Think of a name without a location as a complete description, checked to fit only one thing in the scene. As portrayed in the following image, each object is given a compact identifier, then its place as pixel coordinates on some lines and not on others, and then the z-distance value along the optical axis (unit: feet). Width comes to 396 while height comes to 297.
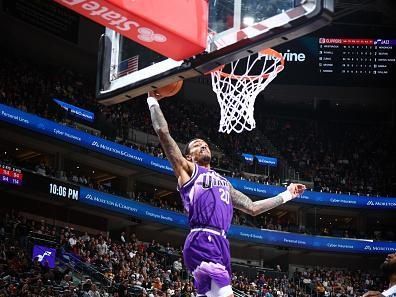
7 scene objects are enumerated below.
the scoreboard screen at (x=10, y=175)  70.44
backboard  16.96
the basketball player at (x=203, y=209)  16.01
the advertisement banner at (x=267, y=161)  109.19
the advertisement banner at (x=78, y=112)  87.83
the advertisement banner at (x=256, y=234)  85.20
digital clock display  76.39
